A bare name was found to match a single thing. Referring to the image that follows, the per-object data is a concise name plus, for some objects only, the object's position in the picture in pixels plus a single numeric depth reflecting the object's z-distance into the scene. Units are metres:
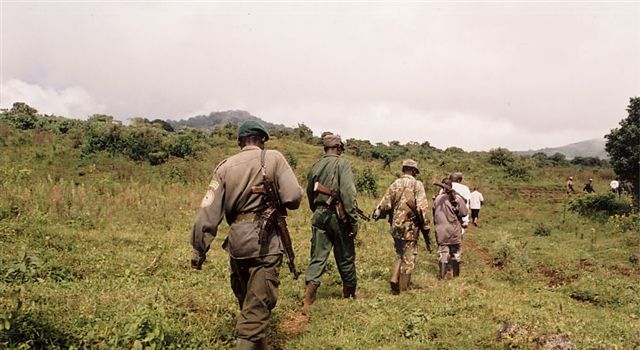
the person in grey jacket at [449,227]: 8.49
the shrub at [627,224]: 13.75
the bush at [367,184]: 20.55
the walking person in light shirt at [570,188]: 26.77
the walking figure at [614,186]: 20.03
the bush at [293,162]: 22.53
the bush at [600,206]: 17.31
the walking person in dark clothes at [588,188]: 24.27
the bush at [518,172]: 32.33
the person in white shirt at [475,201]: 16.09
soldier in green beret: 4.18
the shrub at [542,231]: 15.00
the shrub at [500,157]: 36.25
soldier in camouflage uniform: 7.08
